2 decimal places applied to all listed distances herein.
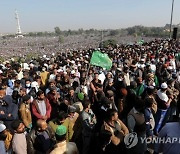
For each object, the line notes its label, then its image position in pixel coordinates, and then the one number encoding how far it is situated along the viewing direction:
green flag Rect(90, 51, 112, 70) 4.71
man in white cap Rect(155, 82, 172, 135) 3.18
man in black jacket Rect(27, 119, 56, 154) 2.26
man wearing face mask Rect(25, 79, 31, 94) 3.98
